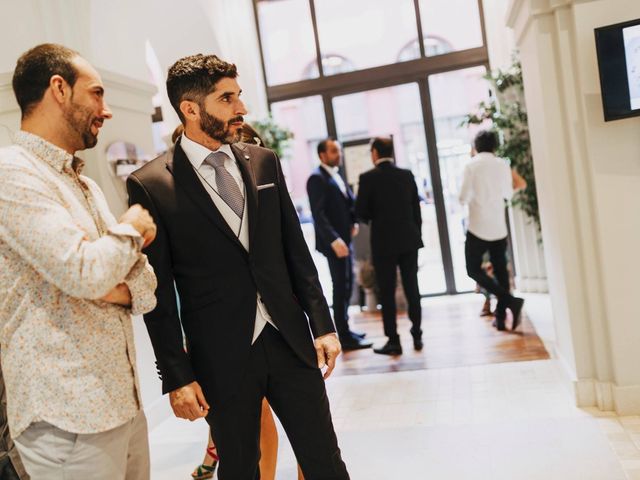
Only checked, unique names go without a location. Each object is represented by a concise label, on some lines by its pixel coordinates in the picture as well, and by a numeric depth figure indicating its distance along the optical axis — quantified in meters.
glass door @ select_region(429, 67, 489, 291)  7.71
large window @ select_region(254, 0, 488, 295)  7.73
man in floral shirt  1.42
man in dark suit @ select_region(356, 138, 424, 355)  5.30
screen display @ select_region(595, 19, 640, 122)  3.25
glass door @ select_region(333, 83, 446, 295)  7.89
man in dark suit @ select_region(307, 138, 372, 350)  5.56
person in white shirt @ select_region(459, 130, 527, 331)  5.75
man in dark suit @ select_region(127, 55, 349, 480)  1.87
